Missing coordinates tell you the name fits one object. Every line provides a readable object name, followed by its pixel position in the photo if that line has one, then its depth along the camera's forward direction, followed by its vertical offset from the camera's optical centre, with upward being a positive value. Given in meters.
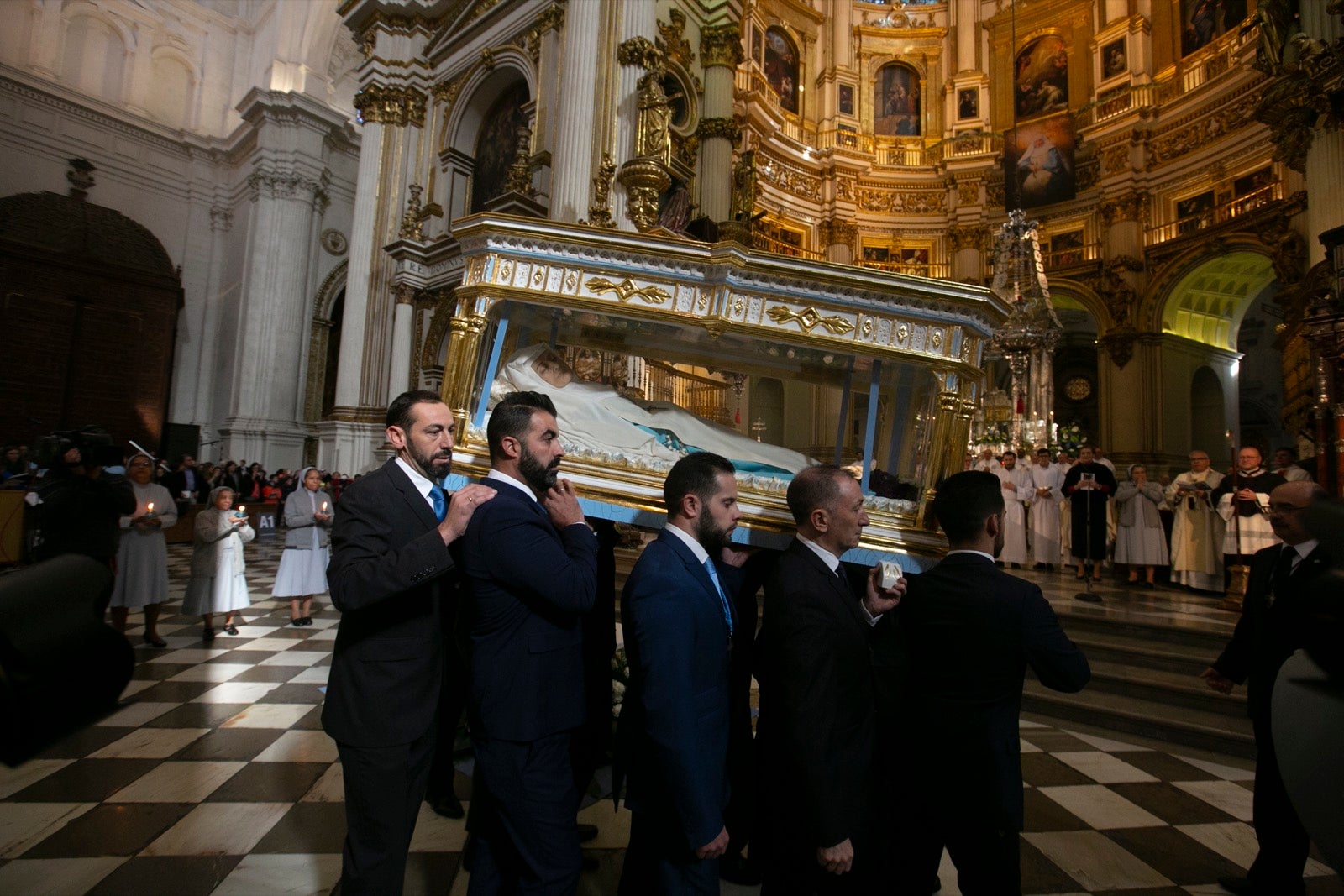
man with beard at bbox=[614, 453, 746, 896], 1.52 -0.46
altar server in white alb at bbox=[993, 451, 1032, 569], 8.43 +0.06
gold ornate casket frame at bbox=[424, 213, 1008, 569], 2.60 +0.80
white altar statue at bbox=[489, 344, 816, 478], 2.74 +0.33
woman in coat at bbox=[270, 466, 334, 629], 5.88 -0.55
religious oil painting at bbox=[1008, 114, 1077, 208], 15.95 +8.81
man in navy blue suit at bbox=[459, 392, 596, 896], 1.63 -0.46
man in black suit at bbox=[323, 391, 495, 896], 1.63 -0.42
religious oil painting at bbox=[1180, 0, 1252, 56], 13.27 +10.53
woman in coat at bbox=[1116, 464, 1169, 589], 7.16 -0.05
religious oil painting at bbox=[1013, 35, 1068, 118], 16.73 +11.38
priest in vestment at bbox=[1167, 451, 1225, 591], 6.68 -0.07
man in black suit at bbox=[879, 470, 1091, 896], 1.73 -0.45
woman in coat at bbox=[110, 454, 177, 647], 4.87 -0.55
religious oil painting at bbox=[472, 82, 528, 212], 11.21 +6.19
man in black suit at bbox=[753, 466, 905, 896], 1.55 -0.47
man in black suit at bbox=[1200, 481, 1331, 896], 2.13 -0.47
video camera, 3.60 +0.20
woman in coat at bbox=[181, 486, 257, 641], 5.23 -0.63
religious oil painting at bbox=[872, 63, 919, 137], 18.55 +11.59
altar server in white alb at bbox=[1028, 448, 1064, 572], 8.23 -0.01
